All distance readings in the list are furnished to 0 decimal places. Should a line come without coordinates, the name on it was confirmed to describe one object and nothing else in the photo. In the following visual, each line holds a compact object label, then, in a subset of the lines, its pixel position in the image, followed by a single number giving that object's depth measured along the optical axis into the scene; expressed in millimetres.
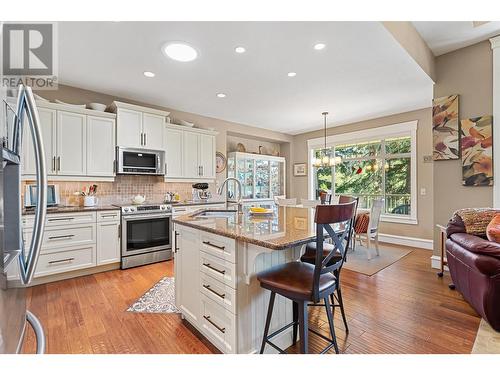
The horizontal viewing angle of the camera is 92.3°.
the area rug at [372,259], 3329
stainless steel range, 3385
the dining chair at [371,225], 3854
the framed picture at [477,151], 2867
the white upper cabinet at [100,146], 3393
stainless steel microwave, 3631
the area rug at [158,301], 2256
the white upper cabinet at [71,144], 3164
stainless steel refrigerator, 796
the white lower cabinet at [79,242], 2855
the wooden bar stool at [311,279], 1279
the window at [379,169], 4859
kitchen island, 1469
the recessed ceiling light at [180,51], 2484
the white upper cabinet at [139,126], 3598
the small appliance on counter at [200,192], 4559
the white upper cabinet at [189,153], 4234
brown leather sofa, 1834
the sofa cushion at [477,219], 2332
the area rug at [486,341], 1677
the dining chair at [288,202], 4395
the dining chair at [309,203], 4320
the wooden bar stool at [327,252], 1683
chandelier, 4844
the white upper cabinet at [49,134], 3021
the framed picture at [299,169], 6625
